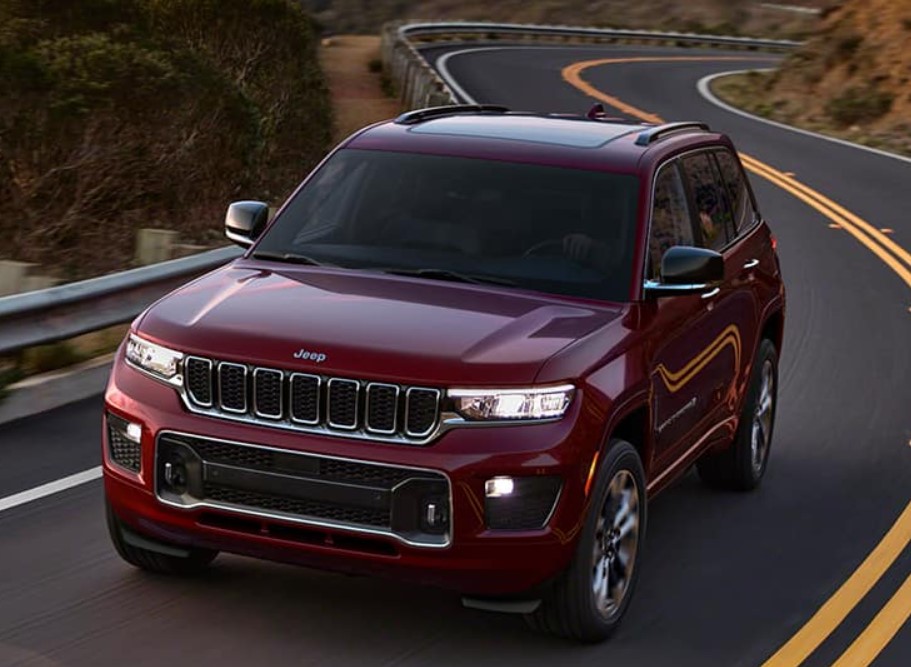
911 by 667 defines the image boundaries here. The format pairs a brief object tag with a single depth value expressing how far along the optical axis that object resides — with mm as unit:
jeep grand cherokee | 6090
